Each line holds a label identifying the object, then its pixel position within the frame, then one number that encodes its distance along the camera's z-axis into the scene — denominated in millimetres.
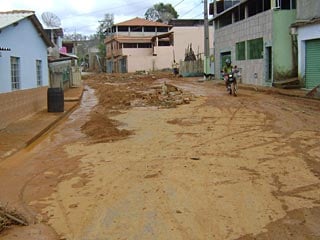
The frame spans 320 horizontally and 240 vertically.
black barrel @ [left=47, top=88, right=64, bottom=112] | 14701
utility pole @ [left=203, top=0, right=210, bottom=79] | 29175
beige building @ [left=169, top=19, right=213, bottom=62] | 51362
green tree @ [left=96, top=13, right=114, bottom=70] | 71875
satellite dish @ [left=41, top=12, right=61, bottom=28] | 41929
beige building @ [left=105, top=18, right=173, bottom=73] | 53177
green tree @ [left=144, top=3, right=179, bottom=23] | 77859
